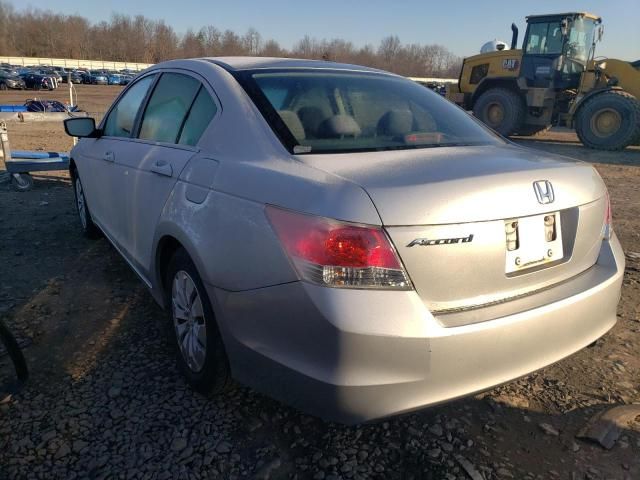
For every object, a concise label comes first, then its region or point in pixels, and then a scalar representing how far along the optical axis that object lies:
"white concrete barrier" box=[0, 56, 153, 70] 72.25
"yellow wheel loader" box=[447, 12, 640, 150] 12.59
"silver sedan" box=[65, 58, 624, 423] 1.69
